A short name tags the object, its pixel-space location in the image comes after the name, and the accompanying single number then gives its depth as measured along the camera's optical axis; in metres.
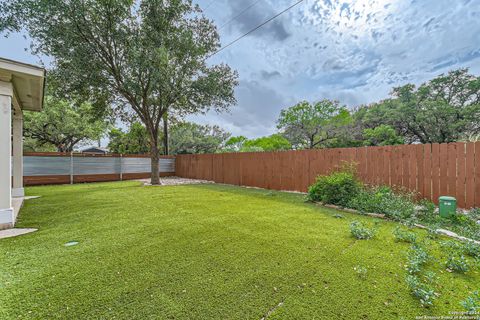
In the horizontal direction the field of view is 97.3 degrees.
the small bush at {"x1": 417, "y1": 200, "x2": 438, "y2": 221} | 4.01
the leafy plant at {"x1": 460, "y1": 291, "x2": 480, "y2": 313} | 1.45
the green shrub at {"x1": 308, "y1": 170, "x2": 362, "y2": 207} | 5.20
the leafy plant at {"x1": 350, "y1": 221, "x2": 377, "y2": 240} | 3.00
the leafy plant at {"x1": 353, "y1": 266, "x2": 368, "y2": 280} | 1.99
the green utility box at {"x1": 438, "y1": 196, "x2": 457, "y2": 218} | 3.93
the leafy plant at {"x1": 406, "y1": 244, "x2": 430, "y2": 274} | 2.07
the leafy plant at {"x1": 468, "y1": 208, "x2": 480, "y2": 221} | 3.81
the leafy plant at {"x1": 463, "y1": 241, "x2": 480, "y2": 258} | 2.44
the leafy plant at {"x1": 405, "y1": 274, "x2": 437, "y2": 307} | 1.63
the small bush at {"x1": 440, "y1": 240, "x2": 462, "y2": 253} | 2.55
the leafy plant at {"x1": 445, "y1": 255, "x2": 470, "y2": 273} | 2.09
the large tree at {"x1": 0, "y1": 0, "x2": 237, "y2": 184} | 7.19
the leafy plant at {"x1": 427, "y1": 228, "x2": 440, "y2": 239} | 3.07
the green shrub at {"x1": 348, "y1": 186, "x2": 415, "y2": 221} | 4.14
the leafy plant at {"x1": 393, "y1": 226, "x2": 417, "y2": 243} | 2.83
